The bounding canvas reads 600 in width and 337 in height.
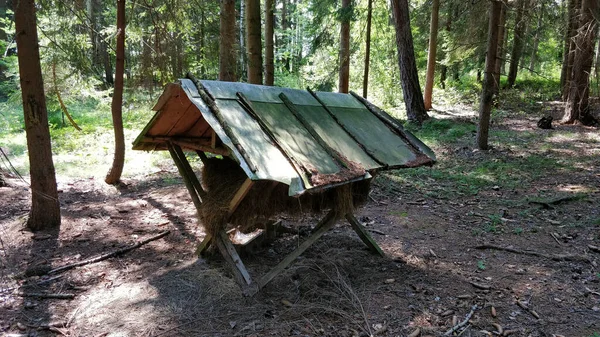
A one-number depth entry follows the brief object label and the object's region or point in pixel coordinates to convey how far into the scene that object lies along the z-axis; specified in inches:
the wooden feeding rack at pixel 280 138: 144.3
